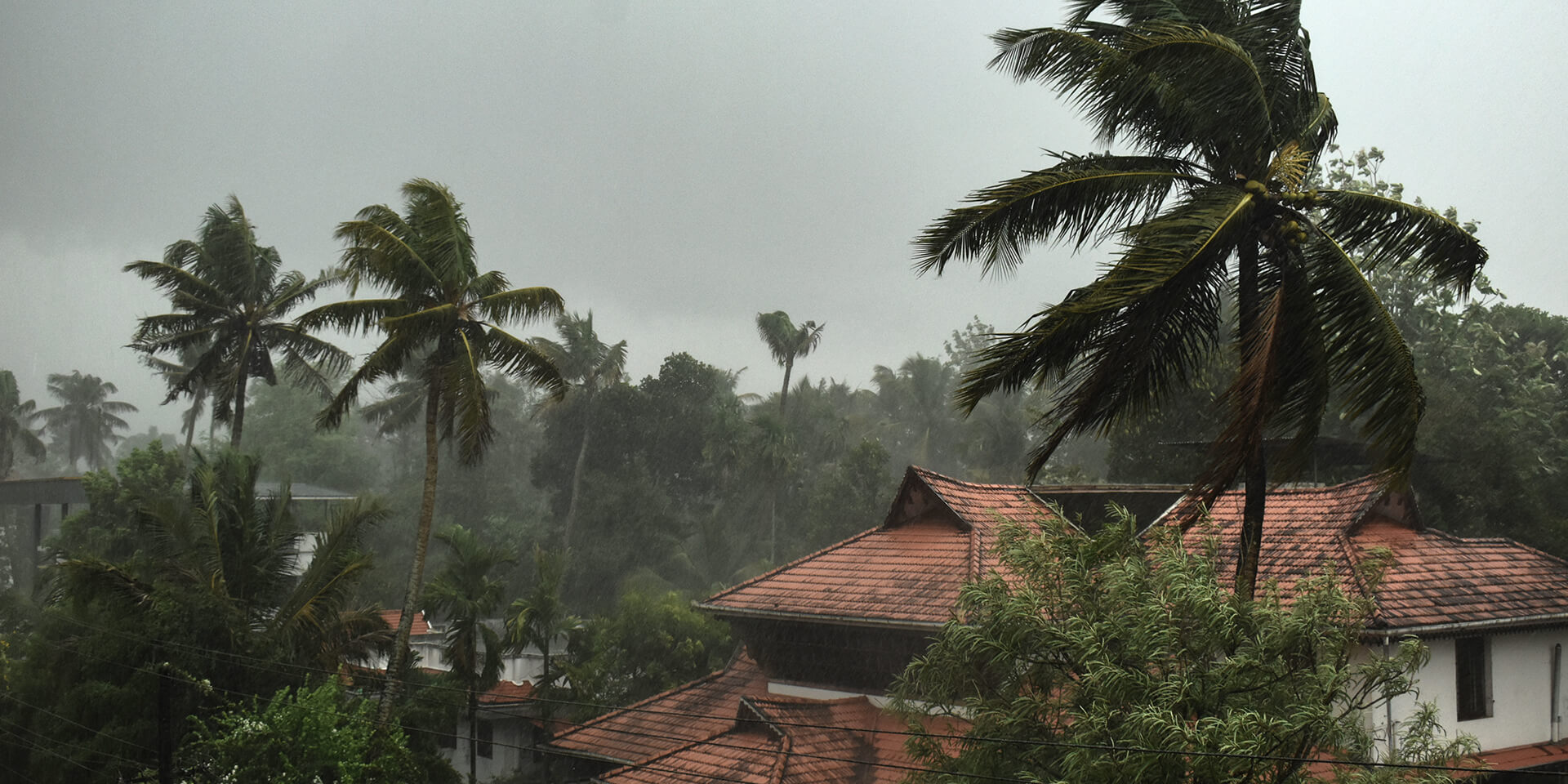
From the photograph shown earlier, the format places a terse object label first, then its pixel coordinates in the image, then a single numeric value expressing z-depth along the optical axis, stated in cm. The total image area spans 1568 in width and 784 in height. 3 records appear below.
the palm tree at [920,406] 5947
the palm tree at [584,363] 4831
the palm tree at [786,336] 5059
